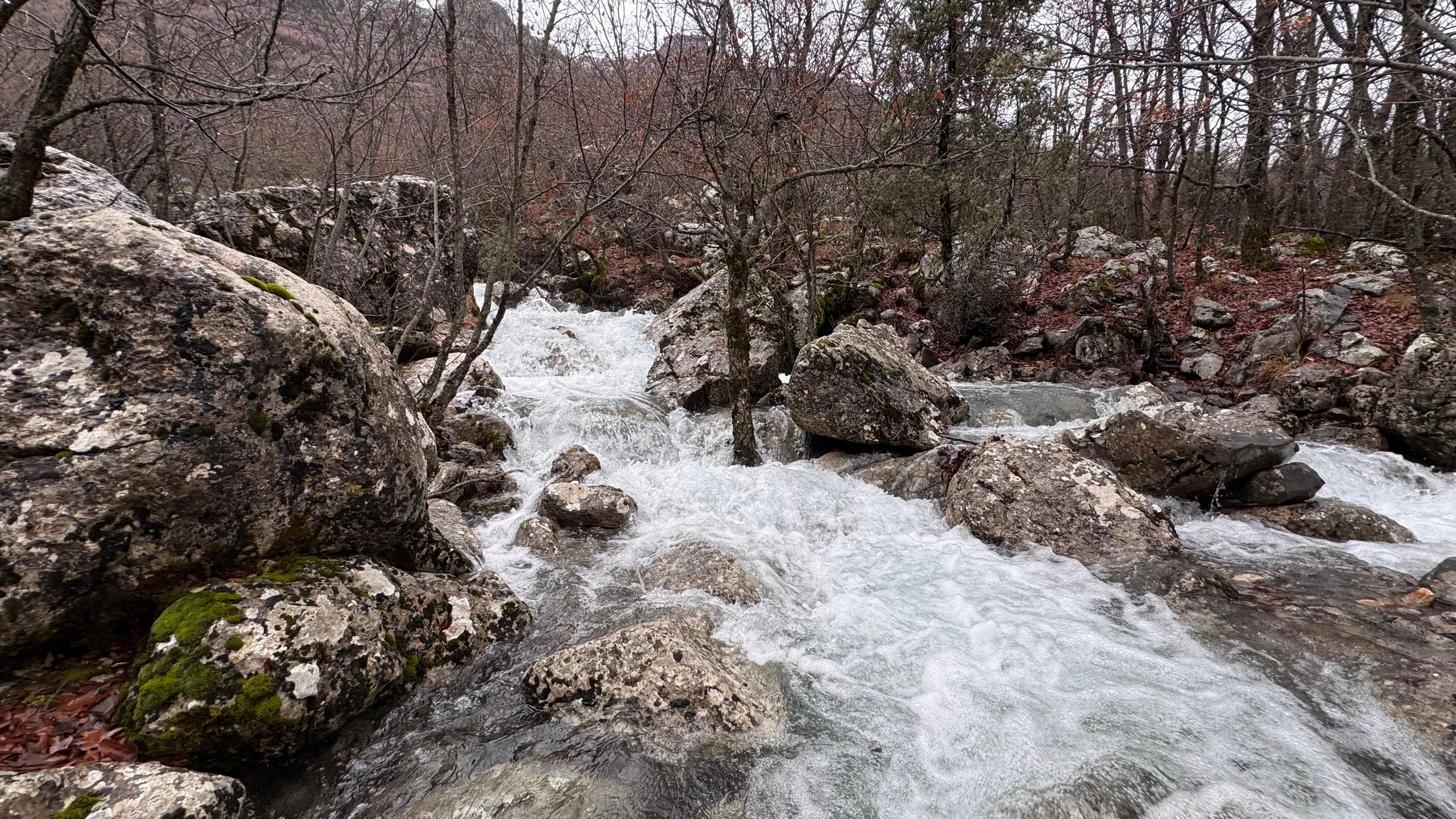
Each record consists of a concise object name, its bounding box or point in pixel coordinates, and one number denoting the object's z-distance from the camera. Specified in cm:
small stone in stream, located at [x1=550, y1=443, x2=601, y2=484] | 775
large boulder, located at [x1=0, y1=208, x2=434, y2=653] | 252
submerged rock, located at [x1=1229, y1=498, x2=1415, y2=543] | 551
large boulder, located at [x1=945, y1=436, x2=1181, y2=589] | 521
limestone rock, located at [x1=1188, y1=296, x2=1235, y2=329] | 1148
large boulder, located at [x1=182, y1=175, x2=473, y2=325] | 821
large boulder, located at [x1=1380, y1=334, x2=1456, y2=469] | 676
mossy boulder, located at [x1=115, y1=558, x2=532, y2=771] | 237
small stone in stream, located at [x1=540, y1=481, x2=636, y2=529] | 623
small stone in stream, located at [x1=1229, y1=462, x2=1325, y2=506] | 607
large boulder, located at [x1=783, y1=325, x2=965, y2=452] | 800
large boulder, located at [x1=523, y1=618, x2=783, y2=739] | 318
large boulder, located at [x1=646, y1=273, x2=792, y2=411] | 1055
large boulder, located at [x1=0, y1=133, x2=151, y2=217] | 393
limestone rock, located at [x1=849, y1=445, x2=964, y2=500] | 695
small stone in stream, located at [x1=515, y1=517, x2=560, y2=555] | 560
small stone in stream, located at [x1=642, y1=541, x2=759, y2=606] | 473
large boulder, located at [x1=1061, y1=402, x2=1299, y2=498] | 624
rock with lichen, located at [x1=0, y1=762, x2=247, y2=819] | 191
